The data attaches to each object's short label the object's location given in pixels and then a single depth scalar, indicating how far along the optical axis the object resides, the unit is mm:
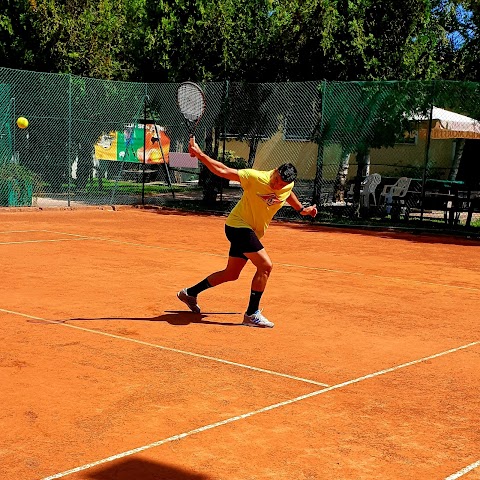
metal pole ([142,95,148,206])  21612
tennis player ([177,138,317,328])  7121
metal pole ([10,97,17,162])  19908
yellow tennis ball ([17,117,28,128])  17938
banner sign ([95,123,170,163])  21969
